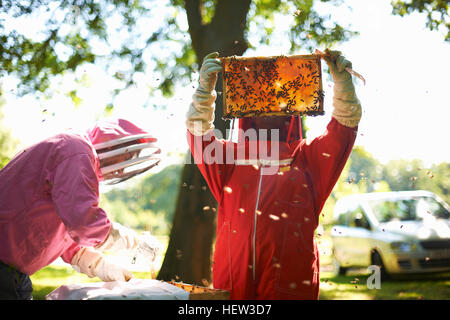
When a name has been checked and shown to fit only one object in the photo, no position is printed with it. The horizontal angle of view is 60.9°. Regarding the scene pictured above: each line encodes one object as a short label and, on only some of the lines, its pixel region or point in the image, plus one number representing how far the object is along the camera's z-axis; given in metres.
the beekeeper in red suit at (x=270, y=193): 2.18
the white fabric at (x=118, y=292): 1.84
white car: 7.15
